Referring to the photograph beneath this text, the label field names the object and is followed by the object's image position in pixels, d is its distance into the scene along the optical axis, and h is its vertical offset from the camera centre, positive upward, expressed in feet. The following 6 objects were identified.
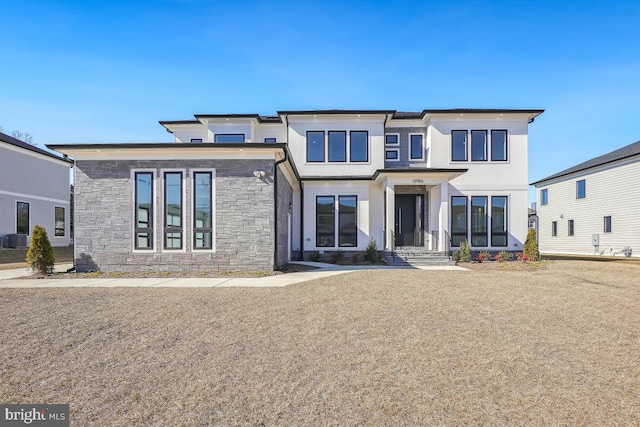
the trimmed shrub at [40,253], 33.45 -3.71
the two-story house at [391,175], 48.70 +6.70
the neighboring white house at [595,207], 62.49 +3.07
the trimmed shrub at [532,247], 46.29 -3.84
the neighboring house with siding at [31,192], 66.18 +5.96
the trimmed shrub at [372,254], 46.37 -4.99
